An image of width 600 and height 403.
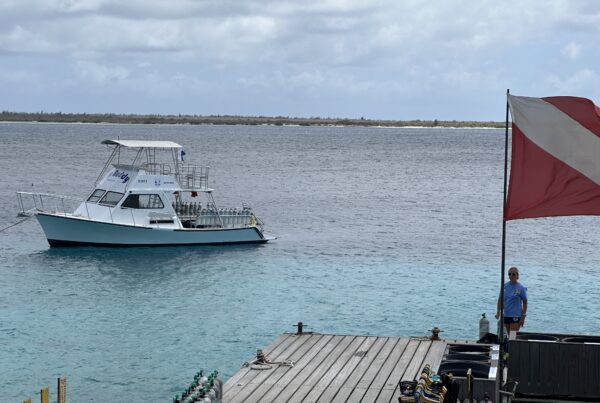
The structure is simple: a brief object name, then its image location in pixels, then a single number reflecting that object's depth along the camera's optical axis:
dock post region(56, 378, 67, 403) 13.62
